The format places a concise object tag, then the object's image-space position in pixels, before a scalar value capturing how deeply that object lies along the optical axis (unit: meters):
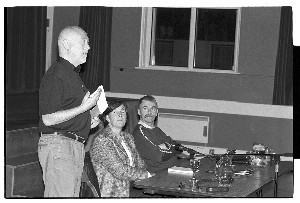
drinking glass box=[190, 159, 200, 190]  3.84
